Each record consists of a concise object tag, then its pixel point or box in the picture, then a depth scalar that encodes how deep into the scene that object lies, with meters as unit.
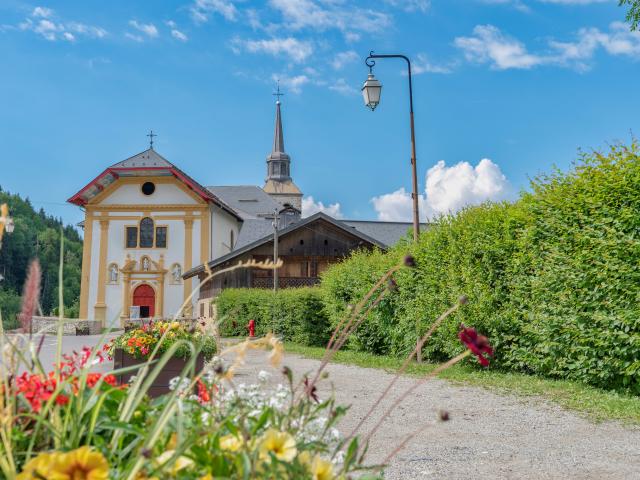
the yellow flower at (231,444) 1.60
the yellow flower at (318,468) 1.51
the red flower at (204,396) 2.20
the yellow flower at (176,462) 1.43
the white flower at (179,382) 1.56
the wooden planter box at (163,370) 6.65
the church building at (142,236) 37.88
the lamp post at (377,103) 14.12
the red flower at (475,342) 1.67
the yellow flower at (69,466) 1.34
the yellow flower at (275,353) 1.71
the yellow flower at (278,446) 1.51
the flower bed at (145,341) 7.24
